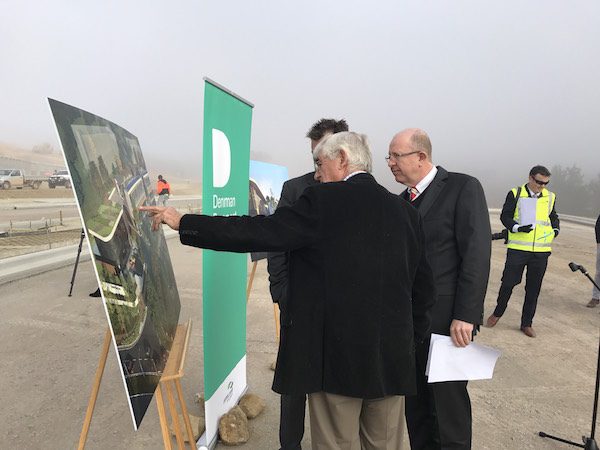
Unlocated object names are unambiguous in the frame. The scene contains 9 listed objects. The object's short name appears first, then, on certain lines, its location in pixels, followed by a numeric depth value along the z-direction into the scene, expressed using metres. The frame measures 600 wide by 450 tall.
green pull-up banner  2.35
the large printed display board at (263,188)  4.38
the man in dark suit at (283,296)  2.42
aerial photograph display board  1.40
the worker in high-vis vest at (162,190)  16.12
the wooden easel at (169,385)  1.81
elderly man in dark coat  1.53
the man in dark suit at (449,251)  2.23
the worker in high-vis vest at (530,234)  4.90
